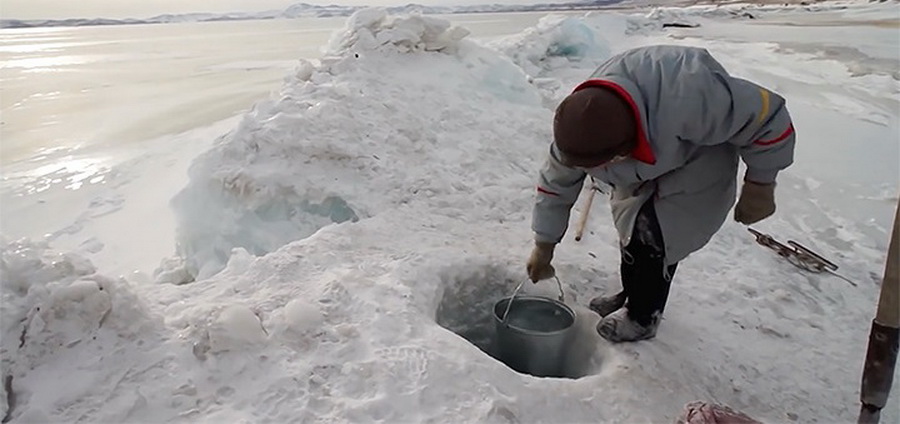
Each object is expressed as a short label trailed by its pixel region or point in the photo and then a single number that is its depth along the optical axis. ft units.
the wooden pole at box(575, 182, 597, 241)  10.29
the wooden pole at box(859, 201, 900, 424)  5.26
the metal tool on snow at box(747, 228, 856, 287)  9.91
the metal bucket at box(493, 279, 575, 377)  7.19
